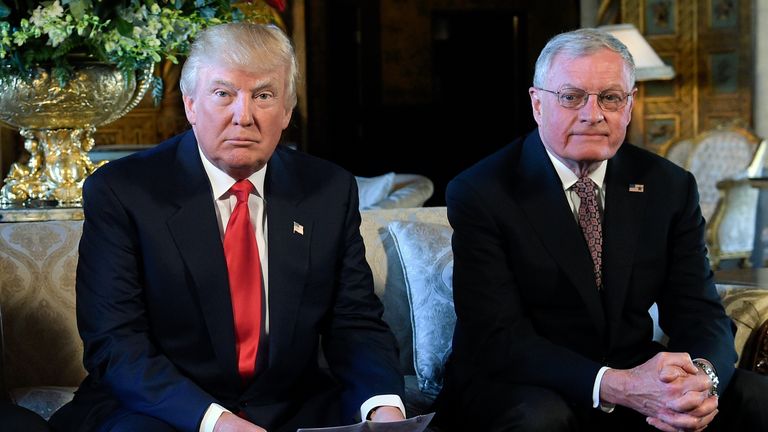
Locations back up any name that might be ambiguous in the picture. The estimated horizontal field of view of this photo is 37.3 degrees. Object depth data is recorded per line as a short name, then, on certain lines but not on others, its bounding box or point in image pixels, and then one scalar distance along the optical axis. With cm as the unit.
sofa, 272
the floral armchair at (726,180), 735
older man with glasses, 250
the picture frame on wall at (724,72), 902
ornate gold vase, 288
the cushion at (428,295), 283
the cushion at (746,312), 278
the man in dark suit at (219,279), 219
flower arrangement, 272
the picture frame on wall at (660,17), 906
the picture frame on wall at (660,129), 914
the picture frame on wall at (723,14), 900
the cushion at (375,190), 375
